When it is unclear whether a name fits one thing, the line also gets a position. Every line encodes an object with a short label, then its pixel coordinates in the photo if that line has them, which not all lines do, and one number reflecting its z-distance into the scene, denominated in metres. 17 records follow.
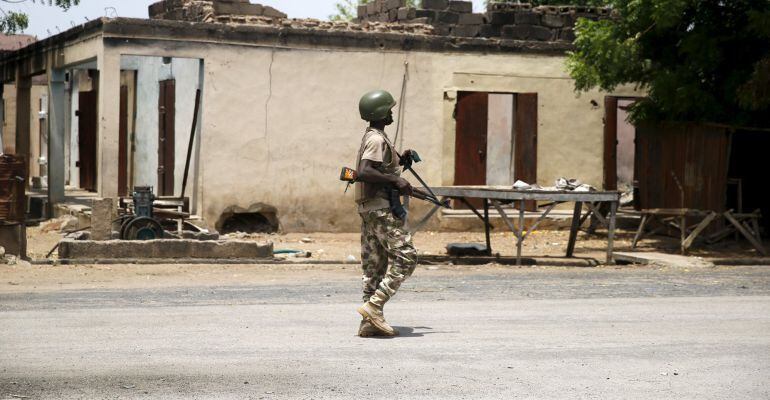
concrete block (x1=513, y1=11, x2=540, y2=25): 21.14
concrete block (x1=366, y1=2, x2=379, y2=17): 23.55
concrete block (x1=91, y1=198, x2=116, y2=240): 15.19
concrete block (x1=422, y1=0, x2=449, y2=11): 21.30
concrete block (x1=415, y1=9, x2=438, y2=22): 21.31
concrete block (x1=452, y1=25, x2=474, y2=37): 21.31
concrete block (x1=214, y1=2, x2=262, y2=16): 19.73
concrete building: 18.47
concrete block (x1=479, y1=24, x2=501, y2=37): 21.23
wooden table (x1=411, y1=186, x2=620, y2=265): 14.56
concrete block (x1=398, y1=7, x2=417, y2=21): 21.53
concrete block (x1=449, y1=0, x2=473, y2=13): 21.38
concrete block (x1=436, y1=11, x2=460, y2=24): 21.36
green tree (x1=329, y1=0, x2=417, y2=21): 59.44
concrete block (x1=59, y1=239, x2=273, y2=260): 13.97
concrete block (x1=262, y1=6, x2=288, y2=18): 20.21
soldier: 7.86
